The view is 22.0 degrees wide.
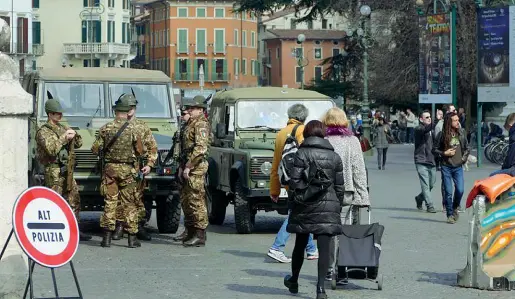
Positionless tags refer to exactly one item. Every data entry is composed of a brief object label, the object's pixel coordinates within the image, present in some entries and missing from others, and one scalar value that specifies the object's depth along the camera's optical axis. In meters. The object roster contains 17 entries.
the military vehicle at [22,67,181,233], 17.59
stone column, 10.16
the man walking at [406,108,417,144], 59.94
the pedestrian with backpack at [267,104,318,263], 12.57
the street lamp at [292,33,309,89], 54.63
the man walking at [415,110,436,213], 21.73
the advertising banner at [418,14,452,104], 35.69
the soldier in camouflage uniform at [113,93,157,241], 16.31
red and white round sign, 8.93
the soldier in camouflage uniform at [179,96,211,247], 16.34
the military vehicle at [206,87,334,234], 17.94
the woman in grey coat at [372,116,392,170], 37.94
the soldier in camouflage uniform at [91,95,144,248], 16.23
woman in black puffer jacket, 11.58
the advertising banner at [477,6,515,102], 34.22
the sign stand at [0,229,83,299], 9.18
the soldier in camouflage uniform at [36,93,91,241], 16.41
